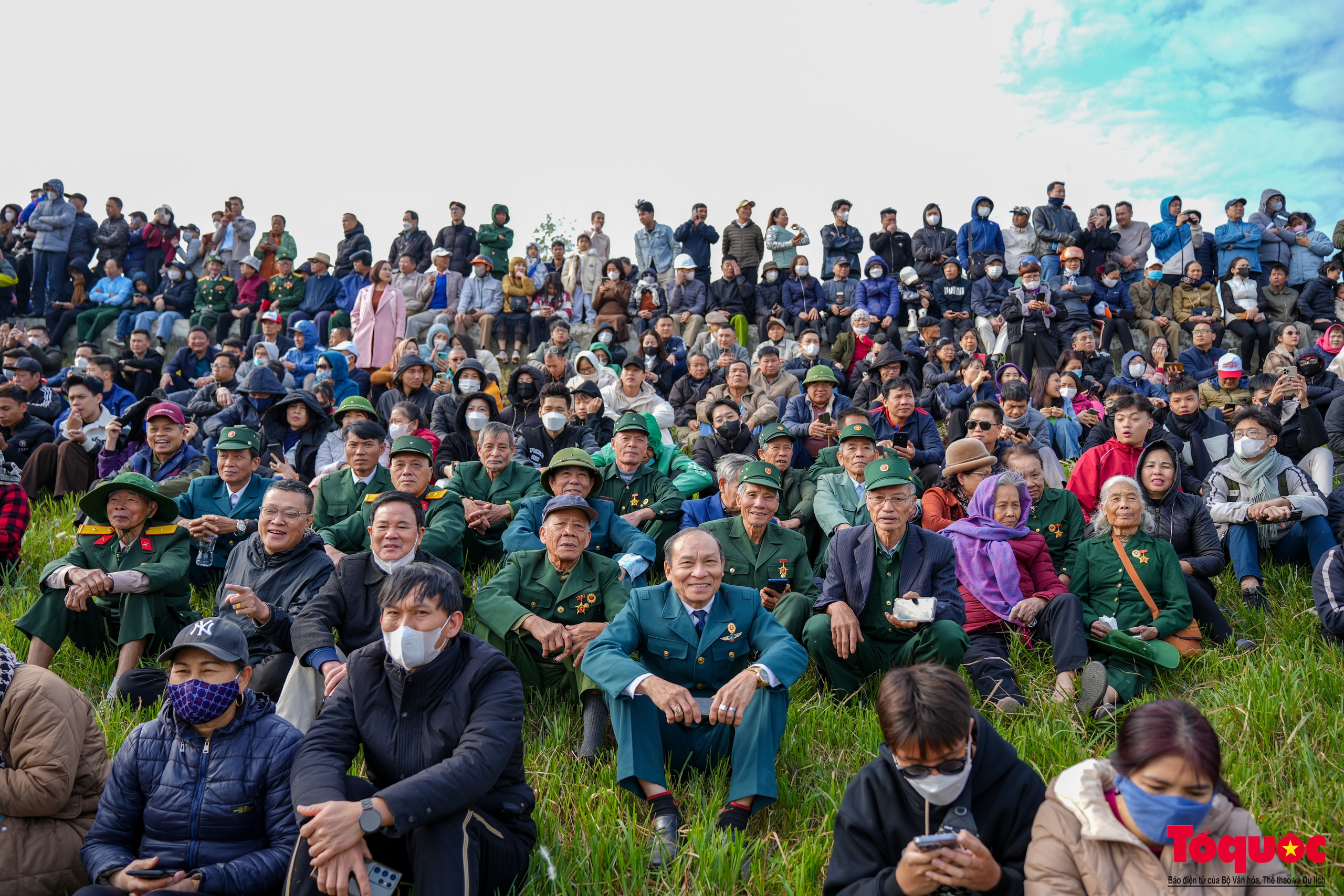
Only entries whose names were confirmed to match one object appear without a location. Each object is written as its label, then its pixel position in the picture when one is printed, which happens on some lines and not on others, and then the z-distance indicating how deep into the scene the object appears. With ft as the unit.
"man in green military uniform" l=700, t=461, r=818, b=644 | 18.76
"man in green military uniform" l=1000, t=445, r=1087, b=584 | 20.44
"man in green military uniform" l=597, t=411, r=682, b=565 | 23.75
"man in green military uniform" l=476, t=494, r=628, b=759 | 15.90
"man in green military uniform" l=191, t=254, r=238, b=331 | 49.52
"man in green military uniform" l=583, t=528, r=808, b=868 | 12.58
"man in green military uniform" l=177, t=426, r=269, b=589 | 20.95
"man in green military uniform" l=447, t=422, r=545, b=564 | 23.09
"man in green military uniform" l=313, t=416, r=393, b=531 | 22.15
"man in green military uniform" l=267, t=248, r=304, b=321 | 48.57
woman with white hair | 17.13
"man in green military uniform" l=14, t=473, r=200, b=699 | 17.34
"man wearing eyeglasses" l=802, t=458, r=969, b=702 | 16.40
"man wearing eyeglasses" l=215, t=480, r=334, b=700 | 16.05
